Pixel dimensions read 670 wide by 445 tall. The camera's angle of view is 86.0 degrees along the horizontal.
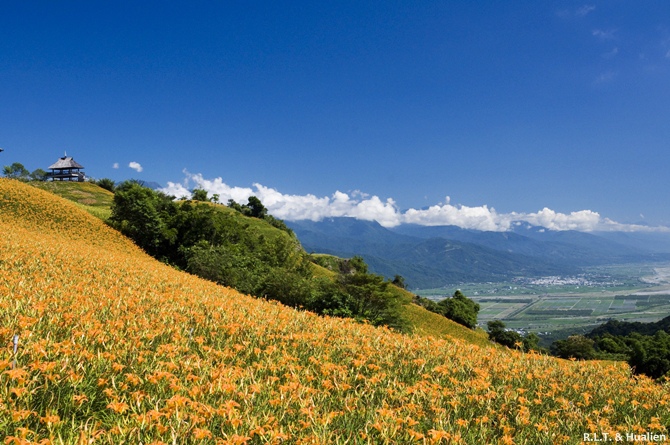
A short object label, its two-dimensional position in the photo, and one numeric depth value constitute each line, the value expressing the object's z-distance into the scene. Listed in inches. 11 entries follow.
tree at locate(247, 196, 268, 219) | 2967.5
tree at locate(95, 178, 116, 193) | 2861.7
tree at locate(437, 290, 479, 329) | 2043.6
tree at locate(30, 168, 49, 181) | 3245.6
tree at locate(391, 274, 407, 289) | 2876.0
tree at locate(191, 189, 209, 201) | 2898.6
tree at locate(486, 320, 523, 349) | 2066.1
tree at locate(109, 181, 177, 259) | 1226.0
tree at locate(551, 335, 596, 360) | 1822.3
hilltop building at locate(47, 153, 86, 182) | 2989.7
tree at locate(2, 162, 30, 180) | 3171.8
